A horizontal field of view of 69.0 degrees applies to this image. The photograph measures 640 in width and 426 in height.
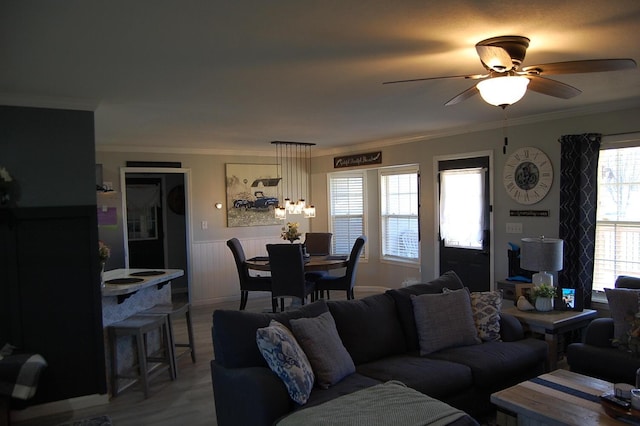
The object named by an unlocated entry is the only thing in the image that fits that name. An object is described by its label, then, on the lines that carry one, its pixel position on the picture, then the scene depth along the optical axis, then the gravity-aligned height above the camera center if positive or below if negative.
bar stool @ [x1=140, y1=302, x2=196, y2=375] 4.14 -0.99
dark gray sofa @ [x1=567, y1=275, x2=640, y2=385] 3.25 -1.17
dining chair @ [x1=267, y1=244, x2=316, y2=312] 5.54 -0.83
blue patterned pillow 2.48 -0.87
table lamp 4.02 -0.53
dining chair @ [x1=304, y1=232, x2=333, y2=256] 7.01 -0.65
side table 3.68 -1.02
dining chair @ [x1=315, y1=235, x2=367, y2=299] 6.06 -1.06
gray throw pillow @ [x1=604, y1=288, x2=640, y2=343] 3.44 -0.83
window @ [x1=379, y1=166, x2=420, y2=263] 7.04 -0.22
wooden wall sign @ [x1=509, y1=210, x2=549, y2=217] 4.93 -0.17
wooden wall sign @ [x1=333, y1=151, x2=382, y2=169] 7.02 +0.64
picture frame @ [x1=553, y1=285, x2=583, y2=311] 4.02 -0.90
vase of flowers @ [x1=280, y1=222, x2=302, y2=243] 6.19 -0.42
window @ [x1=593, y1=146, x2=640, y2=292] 4.31 -0.20
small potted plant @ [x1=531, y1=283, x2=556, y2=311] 3.96 -0.85
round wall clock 4.89 +0.24
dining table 5.74 -0.79
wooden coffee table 2.37 -1.12
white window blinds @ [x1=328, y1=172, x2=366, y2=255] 7.79 -0.15
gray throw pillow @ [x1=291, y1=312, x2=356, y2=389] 2.71 -0.90
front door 5.57 -0.27
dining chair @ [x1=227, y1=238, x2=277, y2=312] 6.07 -1.01
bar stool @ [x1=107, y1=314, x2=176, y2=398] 3.76 -1.15
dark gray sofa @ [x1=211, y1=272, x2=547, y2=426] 2.52 -1.07
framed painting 7.49 +0.13
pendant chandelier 7.88 +0.53
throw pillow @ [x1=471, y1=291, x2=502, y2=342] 3.57 -0.90
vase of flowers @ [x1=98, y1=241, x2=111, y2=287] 3.77 -0.41
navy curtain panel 4.46 -0.12
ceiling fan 2.23 +0.65
